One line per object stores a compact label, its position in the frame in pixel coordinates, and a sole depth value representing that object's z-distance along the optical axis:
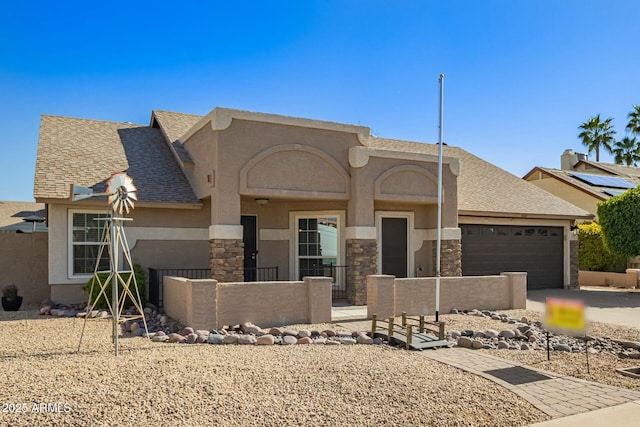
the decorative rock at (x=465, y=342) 9.15
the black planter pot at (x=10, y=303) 13.07
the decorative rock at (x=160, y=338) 9.22
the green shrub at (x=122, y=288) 12.36
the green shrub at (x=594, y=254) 22.64
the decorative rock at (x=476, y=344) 9.05
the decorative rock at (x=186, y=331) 9.61
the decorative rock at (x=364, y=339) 9.21
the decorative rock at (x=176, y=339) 9.11
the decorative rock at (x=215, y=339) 9.01
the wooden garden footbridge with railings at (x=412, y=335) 8.79
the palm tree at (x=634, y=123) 43.47
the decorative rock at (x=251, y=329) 9.96
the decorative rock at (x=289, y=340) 9.10
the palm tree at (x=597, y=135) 45.22
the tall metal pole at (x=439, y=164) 11.80
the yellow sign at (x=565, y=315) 7.00
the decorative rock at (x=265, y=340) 8.93
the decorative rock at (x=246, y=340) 8.99
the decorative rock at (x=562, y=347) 9.20
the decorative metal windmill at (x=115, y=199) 8.30
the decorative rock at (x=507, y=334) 10.17
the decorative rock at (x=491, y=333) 10.05
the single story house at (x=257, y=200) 12.68
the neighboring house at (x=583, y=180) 25.41
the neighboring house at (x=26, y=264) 14.13
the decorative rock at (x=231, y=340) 9.04
